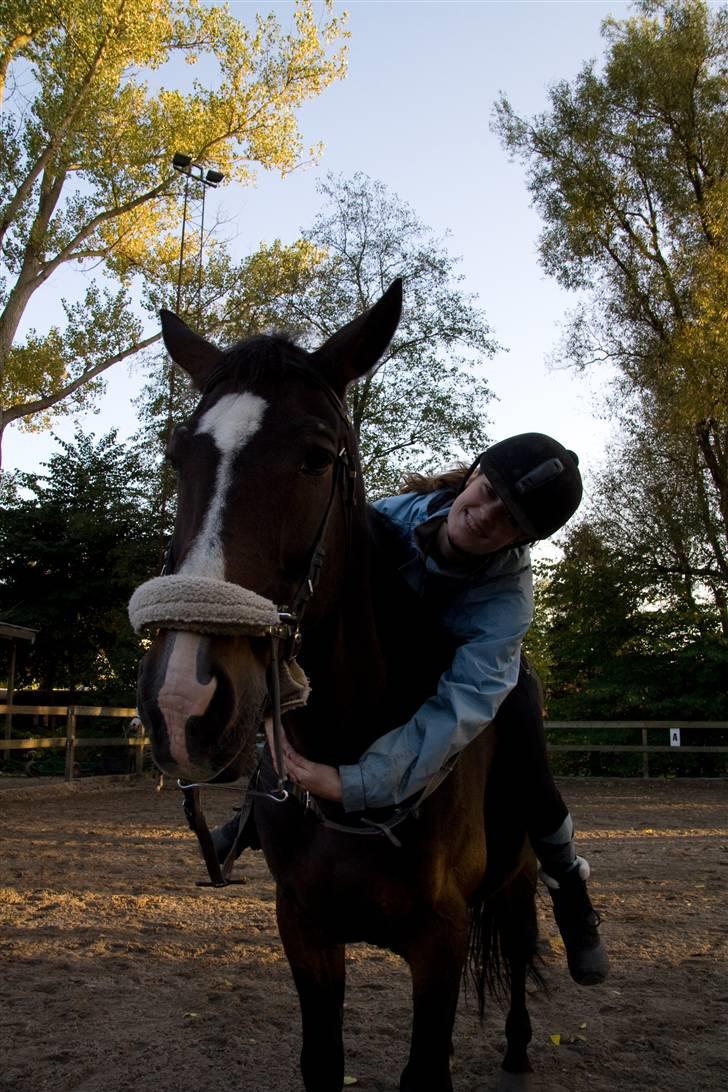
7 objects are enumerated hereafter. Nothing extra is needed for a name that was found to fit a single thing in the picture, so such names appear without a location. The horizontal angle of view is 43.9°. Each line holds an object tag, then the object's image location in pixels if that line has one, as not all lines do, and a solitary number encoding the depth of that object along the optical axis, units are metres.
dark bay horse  1.83
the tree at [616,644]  21.88
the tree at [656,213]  21.97
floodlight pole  17.98
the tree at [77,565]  25.70
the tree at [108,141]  16.75
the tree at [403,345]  25.33
